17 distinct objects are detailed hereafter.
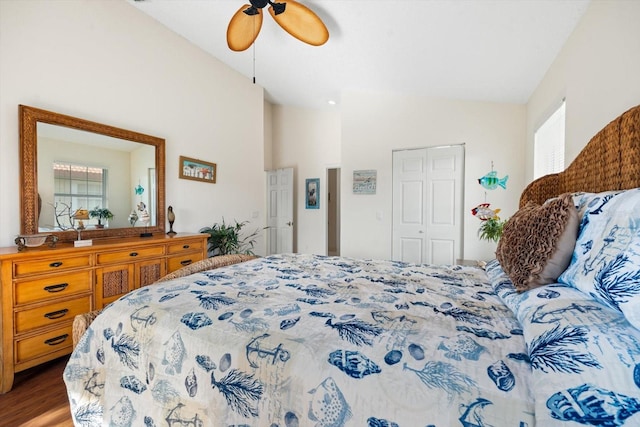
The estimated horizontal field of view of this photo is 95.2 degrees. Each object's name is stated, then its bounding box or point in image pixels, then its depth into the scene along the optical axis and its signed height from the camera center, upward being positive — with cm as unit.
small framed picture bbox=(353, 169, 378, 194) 423 +39
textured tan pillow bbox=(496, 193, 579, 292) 100 -13
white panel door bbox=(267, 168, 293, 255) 551 -6
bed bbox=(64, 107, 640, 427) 63 -38
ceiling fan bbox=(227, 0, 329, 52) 219 +150
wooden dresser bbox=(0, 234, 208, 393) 180 -58
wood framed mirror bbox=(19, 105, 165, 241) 226 +29
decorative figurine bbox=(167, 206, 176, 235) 318 -10
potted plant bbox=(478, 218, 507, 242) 261 -18
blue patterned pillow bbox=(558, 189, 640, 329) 68 -13
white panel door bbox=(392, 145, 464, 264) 378 +5
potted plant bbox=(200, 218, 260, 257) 376 -40
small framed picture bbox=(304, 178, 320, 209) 546 +29
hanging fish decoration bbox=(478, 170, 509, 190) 309 +29
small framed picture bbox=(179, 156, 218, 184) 357 +49
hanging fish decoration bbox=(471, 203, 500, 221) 262 -4
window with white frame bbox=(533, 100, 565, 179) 240 +58
